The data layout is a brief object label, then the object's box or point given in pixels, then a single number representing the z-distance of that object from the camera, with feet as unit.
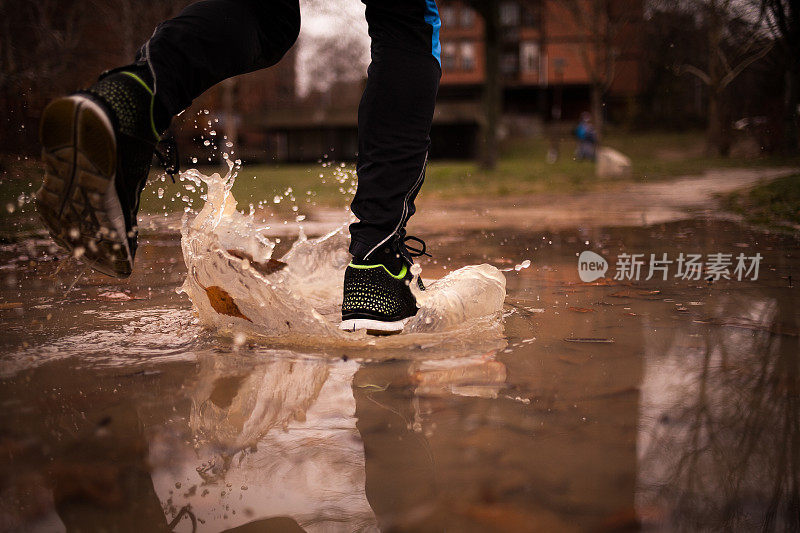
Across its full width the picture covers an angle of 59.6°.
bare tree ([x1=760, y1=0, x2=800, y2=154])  16.71
